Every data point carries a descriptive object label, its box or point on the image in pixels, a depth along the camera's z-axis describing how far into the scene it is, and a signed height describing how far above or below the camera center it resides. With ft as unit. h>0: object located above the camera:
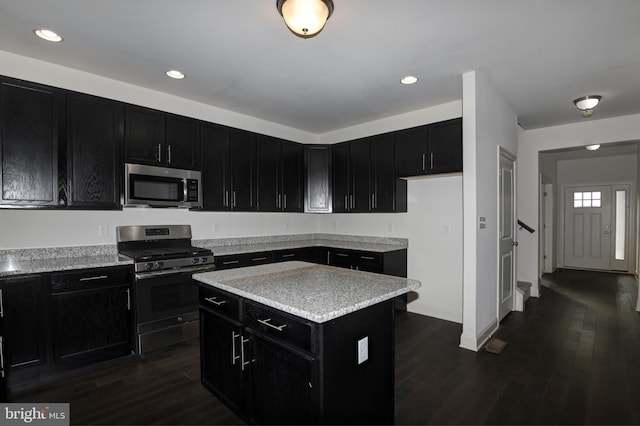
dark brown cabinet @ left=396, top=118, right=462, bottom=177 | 11.53 +2.34
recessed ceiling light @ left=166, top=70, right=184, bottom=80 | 9.96 +4.44
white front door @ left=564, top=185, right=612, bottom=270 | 23.00 -1.60
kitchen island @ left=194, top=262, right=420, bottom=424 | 4.82 -2.40
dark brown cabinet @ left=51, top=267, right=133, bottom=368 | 8.34 -2.94
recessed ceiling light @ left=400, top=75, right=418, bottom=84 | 10.25 +4.32
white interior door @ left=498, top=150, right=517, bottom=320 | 12.25 -1.15
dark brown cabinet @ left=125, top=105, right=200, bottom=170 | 10.41 +2.57
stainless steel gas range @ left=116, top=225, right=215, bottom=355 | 9.59 -2.39
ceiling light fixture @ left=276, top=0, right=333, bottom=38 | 5.80 +3.69
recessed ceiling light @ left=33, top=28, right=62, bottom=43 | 7.70 +4.49
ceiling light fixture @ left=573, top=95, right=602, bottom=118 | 11.52 +3.90
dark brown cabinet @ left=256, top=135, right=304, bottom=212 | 14.20 +1.67
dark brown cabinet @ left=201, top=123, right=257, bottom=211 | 12.33 +1.74
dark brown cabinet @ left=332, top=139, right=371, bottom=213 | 14.73 +1.61
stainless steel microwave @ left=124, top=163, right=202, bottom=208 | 10.21 +0.85
